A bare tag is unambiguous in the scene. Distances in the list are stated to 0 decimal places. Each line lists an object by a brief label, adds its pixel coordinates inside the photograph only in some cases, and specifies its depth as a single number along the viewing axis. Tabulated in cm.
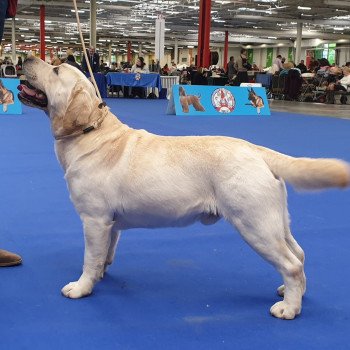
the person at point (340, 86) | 2000
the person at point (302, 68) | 2463
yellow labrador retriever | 227
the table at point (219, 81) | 2203
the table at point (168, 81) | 2081
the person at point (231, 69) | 2530
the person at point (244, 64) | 2374
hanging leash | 261
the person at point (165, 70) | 2552
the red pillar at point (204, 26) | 1858
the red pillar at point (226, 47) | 4441
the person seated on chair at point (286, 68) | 2203
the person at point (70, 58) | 1946
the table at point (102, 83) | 1969
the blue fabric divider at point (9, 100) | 1171
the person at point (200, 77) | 1903
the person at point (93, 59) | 1904
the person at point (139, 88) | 2114
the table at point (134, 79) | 2014
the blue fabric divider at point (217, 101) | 1252
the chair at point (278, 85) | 2310
